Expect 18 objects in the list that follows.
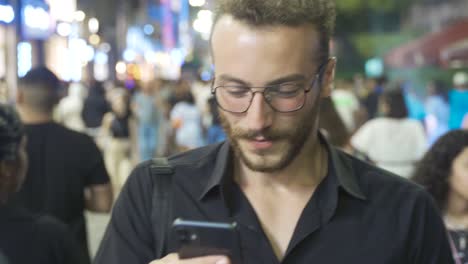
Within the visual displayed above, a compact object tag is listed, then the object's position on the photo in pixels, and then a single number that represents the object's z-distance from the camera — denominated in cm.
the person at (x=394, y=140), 677
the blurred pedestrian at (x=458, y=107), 830
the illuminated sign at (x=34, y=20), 1048
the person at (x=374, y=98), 1323
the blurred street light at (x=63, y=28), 1556
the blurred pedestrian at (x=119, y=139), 1059
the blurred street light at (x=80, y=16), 2393
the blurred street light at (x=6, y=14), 974
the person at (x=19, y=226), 239
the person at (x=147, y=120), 1152
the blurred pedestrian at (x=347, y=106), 920
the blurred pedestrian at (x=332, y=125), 559
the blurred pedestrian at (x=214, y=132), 763
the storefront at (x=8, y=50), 991
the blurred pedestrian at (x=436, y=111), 1027
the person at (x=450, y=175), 381
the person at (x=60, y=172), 437
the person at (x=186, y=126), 1102
